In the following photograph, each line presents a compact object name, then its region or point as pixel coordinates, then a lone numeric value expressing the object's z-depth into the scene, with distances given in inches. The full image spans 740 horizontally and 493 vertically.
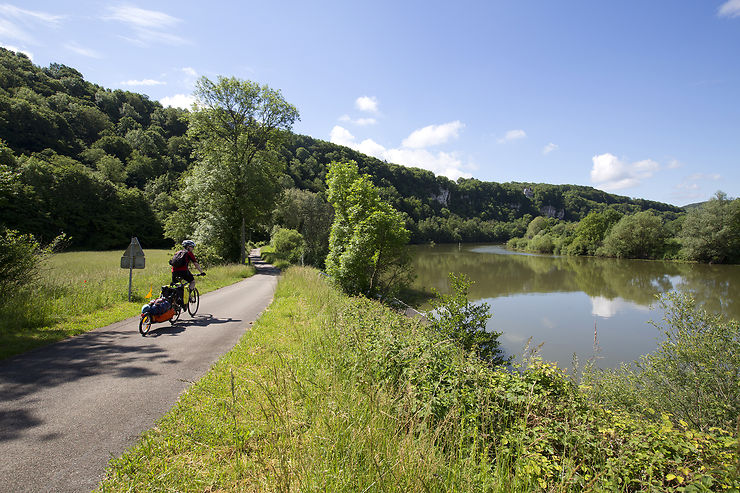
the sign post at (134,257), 357.1
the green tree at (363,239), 636.7
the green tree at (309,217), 1556.3
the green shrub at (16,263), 290.5
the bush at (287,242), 1443.0
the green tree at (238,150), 1021.2
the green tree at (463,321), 338.6
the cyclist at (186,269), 323.3
